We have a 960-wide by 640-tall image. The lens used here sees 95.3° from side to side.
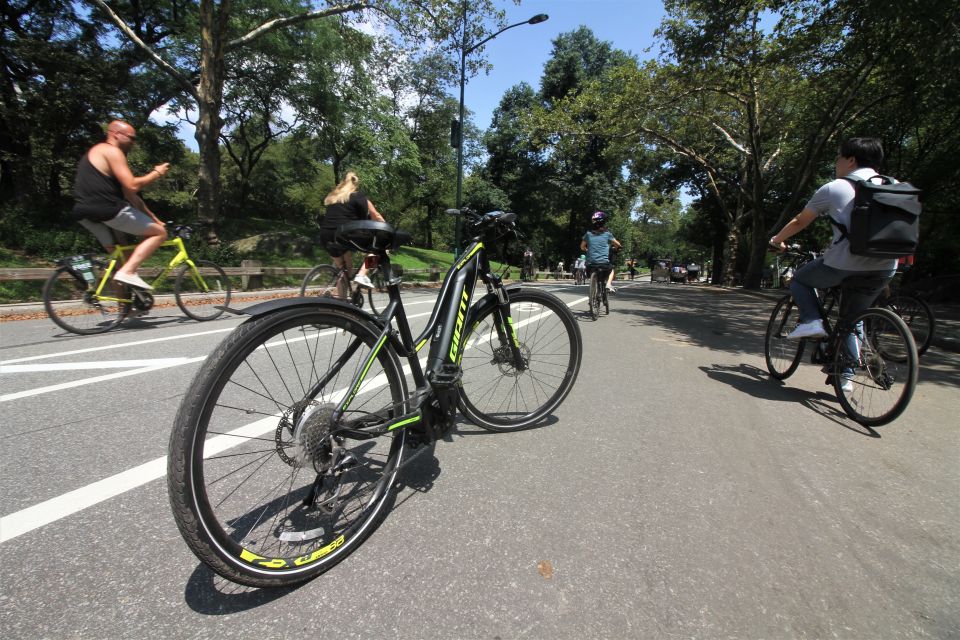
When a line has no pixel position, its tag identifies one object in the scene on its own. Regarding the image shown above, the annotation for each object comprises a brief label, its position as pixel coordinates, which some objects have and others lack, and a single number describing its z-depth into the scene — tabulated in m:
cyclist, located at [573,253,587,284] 19.58
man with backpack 3.15
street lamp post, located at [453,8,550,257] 16.09
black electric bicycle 1.33
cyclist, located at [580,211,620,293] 8.24
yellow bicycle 5.12
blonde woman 5.86
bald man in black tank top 4.84
